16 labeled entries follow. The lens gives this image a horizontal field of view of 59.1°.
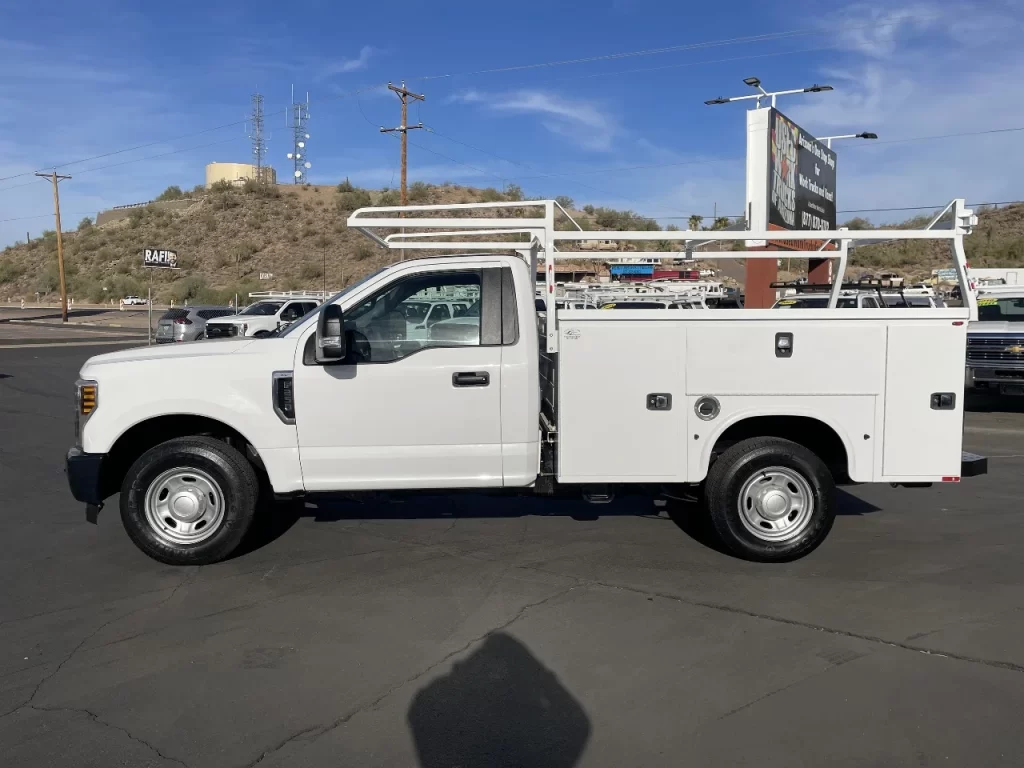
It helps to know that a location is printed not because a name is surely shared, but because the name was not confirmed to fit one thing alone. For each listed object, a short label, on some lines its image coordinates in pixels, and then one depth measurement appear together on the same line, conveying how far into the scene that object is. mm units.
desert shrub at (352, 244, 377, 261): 62150
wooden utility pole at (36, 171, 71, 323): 51312
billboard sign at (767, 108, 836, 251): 24672
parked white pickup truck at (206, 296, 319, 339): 25672
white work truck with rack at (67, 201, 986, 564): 6059
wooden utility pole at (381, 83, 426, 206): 35438
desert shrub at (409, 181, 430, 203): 73750
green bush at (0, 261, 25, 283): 82312
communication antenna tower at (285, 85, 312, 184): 81625
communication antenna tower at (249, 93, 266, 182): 95750
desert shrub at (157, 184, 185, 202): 89875
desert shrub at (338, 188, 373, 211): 74306
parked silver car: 30141
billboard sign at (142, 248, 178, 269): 32500
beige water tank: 99800
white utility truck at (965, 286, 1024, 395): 14078
